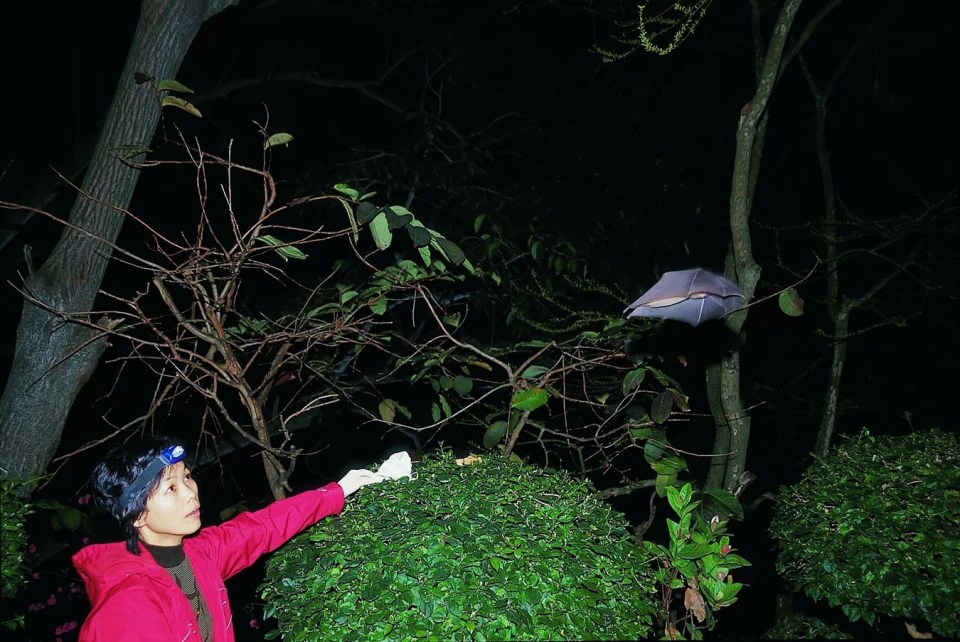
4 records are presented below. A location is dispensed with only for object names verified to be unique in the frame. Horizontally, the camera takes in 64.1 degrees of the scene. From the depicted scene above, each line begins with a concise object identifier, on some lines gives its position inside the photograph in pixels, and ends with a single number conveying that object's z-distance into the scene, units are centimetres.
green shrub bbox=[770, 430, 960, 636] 244
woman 194
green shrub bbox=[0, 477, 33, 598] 235
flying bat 267
